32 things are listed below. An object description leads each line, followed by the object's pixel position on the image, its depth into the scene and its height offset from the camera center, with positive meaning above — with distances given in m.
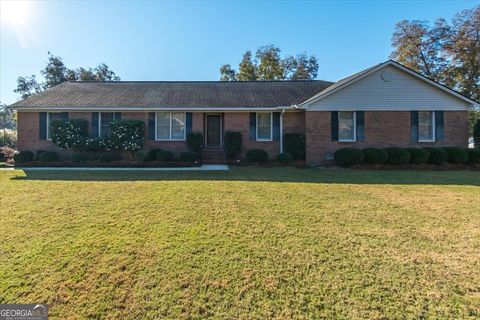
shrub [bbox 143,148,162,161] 13.54 +0.02
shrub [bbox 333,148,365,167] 12.45 -0.06
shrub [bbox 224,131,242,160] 13.90 +0.62
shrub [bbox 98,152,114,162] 13.30 -0.07
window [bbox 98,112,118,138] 14.43 +1.84
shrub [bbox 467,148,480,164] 12.62 -0.08
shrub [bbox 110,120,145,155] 13.72 +1.04
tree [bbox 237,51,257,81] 32.31 +10.29
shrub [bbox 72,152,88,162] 13.38 -0.06
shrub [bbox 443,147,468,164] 12.55 -0.03
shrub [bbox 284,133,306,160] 13.86 +0.50
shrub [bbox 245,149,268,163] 13.35 -0.05
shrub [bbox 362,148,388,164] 12.46 -0.06
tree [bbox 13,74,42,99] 34.53 +8.89
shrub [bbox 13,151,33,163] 13.25 -0.01
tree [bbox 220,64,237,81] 35.22 +10.72
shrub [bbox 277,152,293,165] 13.27 -0.15
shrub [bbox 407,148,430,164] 12.45 -0.07
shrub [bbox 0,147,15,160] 15.56 +0.17
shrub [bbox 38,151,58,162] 13.47 -0.01
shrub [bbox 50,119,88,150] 13.72 +1.10
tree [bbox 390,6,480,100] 22.59 +9.42
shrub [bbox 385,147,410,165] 12.39 -0.07
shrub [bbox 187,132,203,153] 13.93 +0.68
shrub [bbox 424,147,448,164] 12.48 -0.03
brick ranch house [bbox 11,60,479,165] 13.48 +2.10
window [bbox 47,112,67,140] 14.32 +2.05
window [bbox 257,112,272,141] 14.54 +1.61
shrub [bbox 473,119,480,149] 14.12 +1.01
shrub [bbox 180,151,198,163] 13.25 -0.08
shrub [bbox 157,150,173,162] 13.34 -0.03
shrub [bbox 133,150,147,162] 13.47 +0.02
